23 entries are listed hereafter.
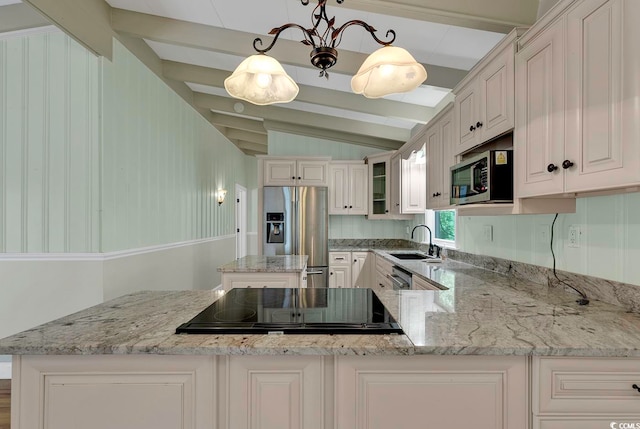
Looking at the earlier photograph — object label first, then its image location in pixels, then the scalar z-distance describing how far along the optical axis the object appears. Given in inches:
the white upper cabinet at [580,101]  43.6
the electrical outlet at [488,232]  100.1
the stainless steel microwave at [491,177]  69.5
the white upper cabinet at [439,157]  105.0
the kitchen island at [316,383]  39.9
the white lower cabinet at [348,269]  183.2
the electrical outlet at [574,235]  67.2
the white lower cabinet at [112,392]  40.3
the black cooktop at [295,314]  43.6
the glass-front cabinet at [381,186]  185.5
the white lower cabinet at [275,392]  41.0
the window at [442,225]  143.2
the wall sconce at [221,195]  222.5
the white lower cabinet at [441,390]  40.7
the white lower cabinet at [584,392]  39.9
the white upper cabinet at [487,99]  68.4
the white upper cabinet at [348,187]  197.6
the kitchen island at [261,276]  101.7
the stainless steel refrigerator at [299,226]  179.6
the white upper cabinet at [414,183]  150.4
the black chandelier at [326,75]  57.8
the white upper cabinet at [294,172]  187.5
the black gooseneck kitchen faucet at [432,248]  140.9
